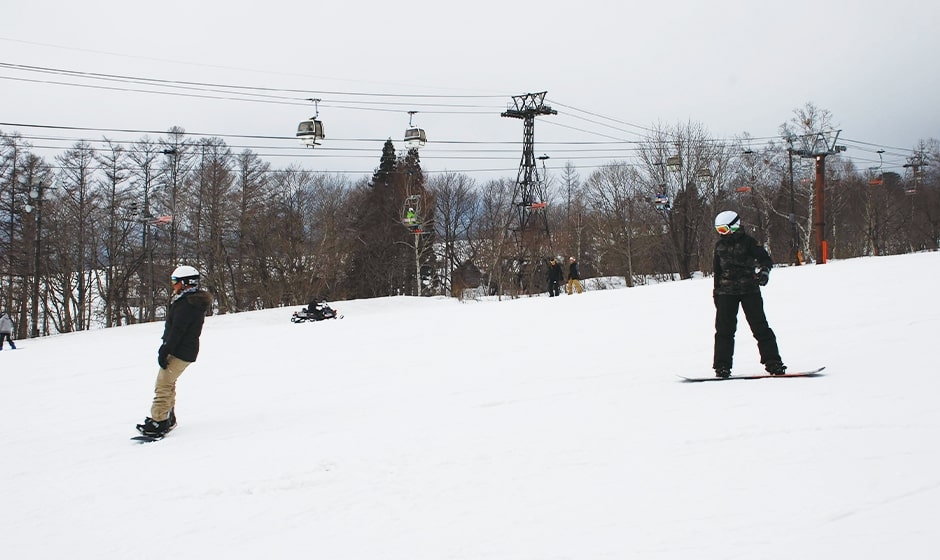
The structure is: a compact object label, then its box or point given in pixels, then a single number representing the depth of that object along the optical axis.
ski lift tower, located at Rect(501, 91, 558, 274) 42.25
